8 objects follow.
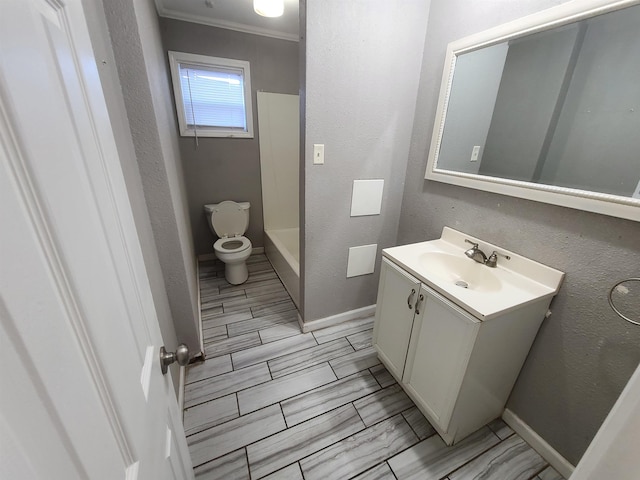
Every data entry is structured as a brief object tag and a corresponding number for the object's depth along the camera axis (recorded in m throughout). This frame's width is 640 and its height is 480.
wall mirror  0.94
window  2.44
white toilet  2.51
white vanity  1.10
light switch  1.56
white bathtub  2.27
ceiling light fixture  1.60
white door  0.23
